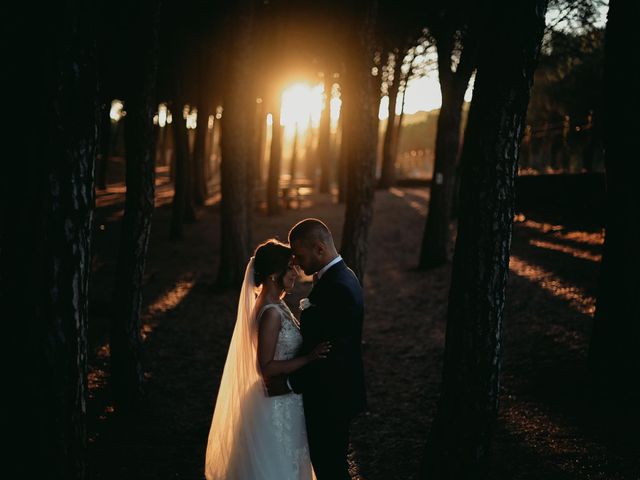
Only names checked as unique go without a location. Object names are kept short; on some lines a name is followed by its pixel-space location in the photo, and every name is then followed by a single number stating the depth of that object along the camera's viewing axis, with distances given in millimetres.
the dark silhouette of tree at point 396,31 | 15555
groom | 3730
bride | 3920
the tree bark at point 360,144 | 8367
